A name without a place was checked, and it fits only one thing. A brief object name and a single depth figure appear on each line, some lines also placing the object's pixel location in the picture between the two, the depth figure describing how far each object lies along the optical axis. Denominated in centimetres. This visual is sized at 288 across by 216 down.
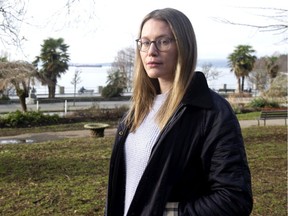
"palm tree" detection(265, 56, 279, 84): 3941
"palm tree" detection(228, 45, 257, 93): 4441
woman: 150
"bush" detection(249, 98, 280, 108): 2680
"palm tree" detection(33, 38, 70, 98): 3791
